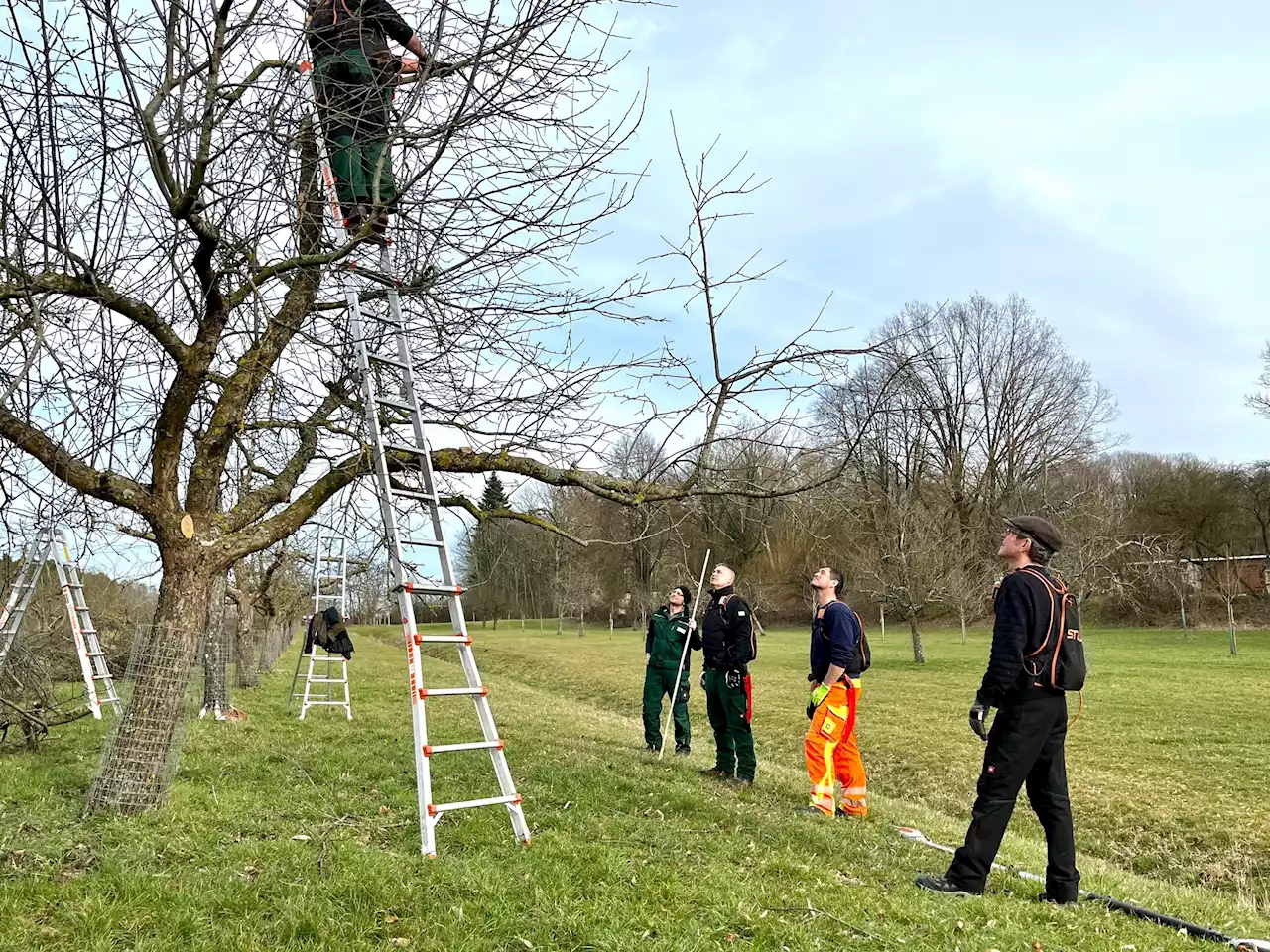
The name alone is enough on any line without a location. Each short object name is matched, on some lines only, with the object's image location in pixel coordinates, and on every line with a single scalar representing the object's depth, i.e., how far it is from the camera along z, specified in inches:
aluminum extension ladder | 186.9
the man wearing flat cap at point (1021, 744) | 188.4
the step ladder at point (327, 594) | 455.5
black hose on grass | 168.8
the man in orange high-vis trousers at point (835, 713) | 271.0
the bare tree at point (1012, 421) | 1488.7
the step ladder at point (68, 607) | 350.0
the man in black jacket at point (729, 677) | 319.3
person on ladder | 187.9
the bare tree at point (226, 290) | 185.6
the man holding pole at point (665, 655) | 388.2
